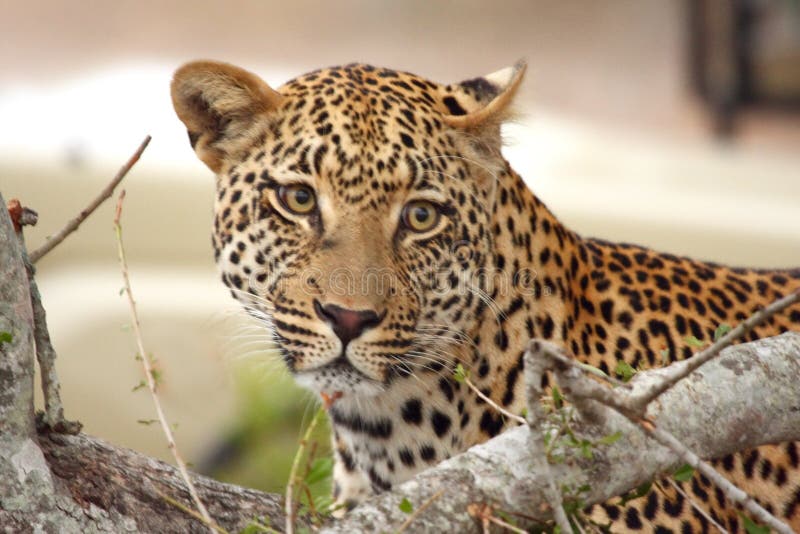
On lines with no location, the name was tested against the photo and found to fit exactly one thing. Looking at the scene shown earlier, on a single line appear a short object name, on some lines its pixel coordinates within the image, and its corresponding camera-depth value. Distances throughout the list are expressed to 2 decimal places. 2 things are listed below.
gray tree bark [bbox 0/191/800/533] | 8.62
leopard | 11.93
